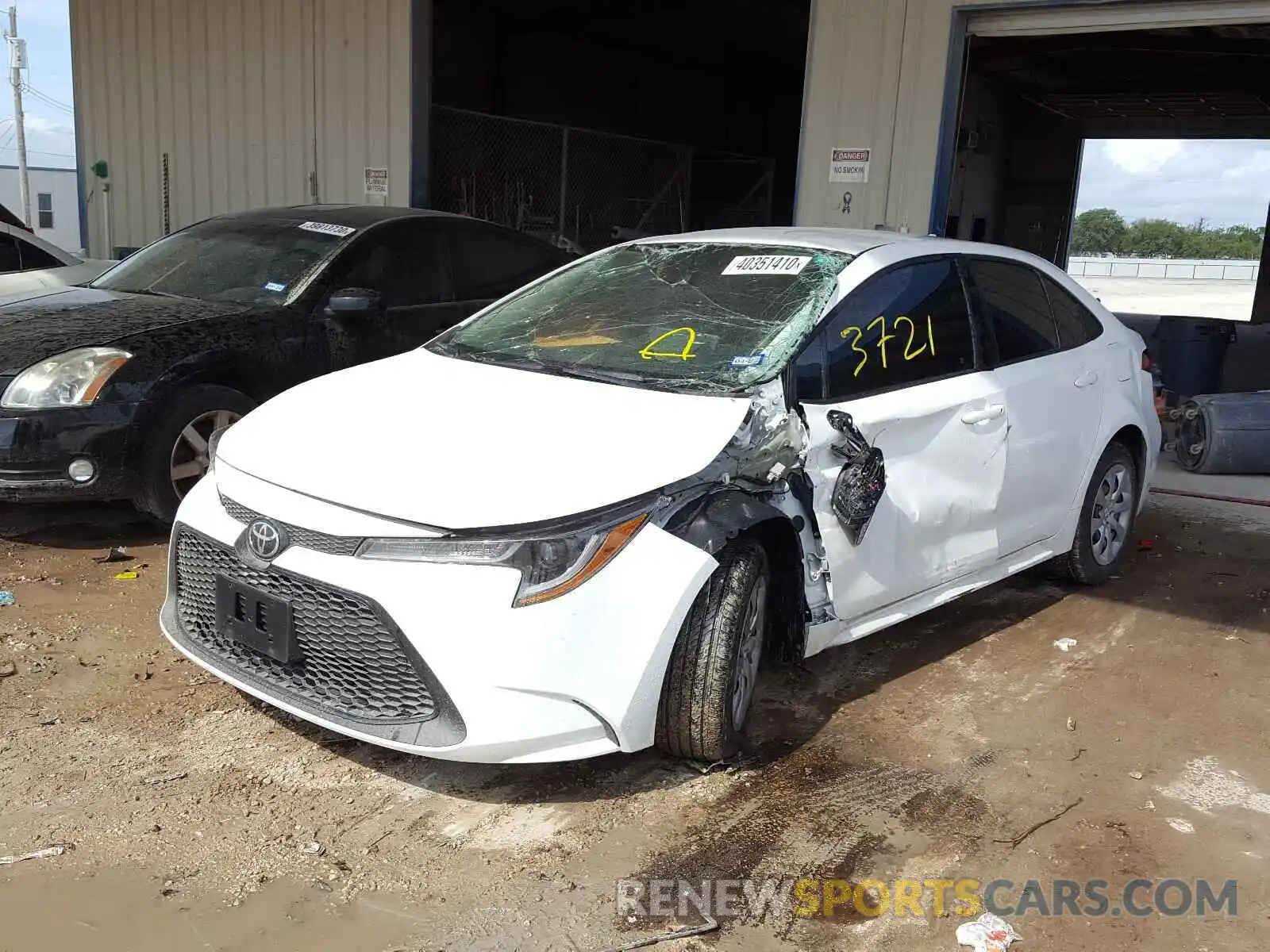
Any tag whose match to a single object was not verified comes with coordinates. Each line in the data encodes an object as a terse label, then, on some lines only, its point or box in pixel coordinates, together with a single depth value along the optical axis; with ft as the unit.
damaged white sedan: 9.48
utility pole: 113.50
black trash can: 33.73
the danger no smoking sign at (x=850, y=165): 26.91
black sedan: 16.11
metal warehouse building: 26.53
